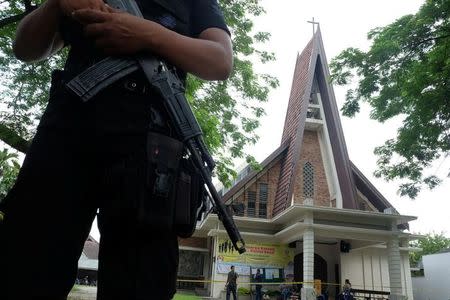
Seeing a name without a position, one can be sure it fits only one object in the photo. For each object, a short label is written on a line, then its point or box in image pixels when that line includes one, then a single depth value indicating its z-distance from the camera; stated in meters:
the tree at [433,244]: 44.84
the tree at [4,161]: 20.18
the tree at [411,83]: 10.01
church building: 16.59
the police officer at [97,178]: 0.96
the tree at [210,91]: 8.92
